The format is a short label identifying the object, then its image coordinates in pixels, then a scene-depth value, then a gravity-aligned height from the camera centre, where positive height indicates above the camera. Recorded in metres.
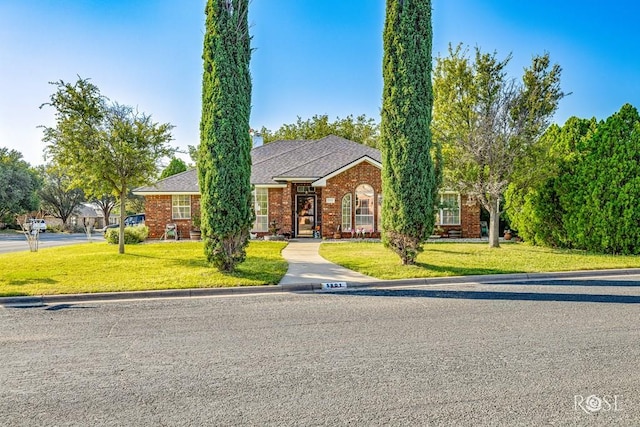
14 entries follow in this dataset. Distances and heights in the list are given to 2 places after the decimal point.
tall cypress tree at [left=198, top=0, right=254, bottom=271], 9.53 +1.73
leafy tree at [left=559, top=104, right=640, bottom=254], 13.99 +0.77
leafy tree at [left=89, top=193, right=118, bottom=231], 53.62 +1.57
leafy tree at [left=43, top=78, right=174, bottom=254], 14.10 +2.64
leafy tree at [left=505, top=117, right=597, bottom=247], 15.52 +1.07
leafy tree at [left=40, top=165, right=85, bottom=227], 50.53 +2.50
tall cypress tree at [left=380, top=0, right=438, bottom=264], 10.63 +2.21
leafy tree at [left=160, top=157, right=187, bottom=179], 33.11 +4.05
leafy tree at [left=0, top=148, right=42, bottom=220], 39.66 +2.81
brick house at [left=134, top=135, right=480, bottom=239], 20.41 +0.73
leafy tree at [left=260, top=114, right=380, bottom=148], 42.88 +9.01
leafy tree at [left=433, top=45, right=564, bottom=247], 15.95 +3.92
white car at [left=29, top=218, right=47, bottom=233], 41.49 -1.04
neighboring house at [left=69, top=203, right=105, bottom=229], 59.54 +0.27
